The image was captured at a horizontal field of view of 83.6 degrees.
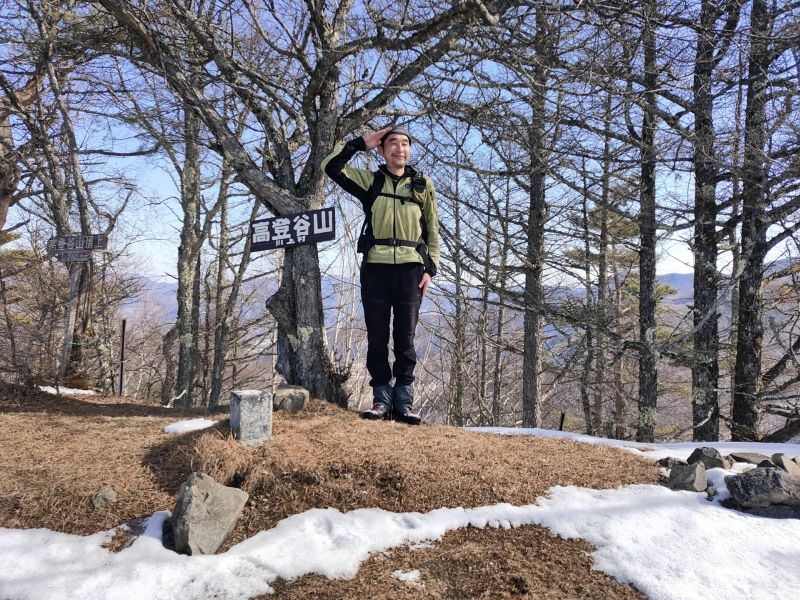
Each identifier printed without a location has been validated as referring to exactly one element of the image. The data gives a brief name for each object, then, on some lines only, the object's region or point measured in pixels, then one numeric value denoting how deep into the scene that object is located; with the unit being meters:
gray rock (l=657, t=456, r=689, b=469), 3.32
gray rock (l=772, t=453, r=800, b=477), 2.90
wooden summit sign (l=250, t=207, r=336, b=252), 4.20
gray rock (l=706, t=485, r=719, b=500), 2.75
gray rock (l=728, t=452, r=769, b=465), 3.33
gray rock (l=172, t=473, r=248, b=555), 2.14
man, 3.95
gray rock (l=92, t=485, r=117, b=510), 2.46
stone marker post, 3.03
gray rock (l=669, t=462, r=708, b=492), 2.84
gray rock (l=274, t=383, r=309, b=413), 3.94
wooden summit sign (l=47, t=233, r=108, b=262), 6.44
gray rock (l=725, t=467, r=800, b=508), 2.58
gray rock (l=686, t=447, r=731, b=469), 3.15
